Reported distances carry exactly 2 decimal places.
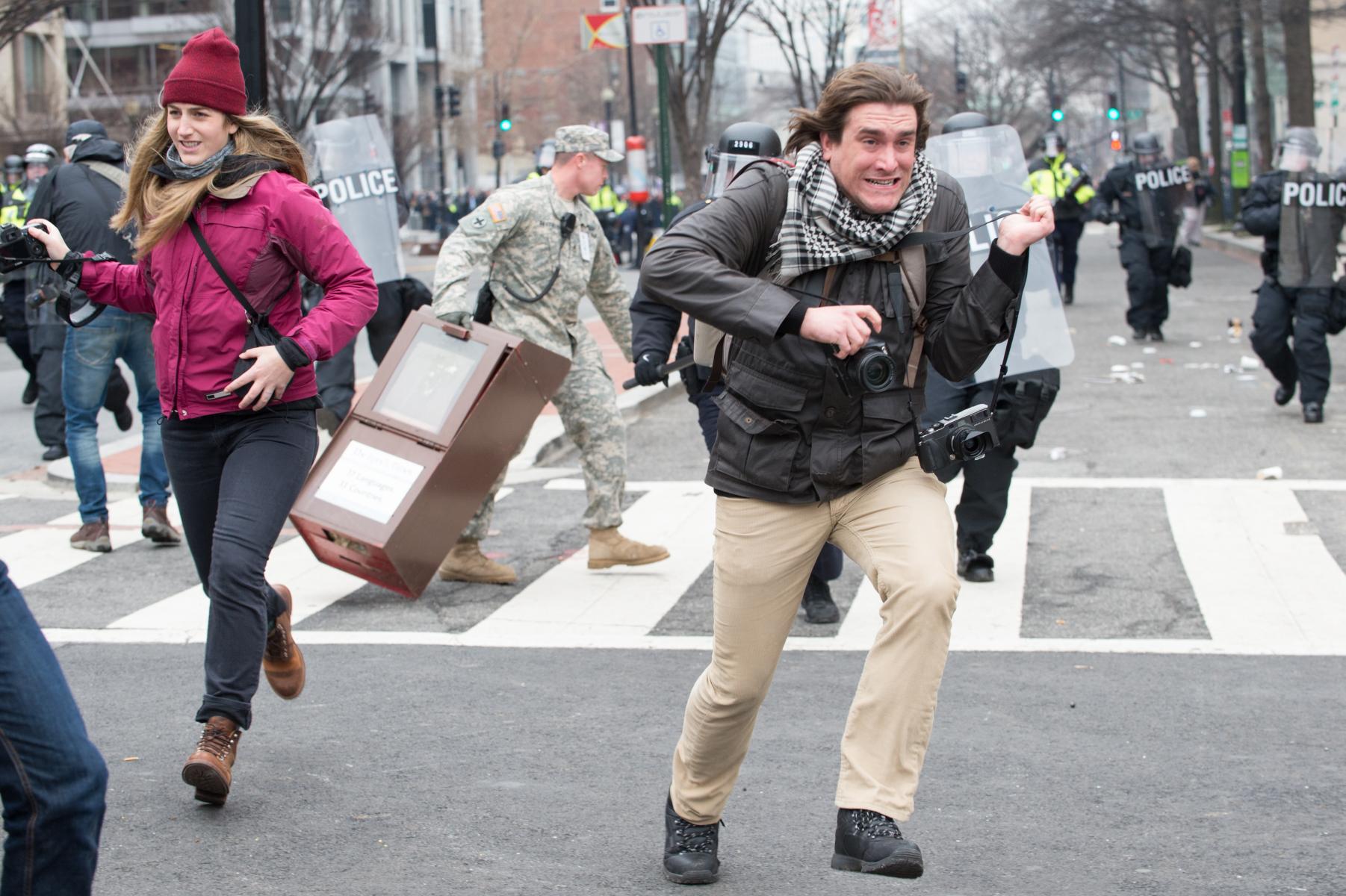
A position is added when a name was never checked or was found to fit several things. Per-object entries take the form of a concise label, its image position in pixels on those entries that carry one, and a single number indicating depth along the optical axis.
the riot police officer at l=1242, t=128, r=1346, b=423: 11.64
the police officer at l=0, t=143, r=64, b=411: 12.67
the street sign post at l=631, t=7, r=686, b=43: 17.81
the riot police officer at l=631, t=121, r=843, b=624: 6.70
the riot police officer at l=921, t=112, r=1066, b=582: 7.20
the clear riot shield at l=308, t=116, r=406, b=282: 10.73
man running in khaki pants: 3.68
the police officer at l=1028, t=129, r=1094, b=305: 21.33
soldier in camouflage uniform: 7.34
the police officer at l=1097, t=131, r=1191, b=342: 17.08
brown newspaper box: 6.87
